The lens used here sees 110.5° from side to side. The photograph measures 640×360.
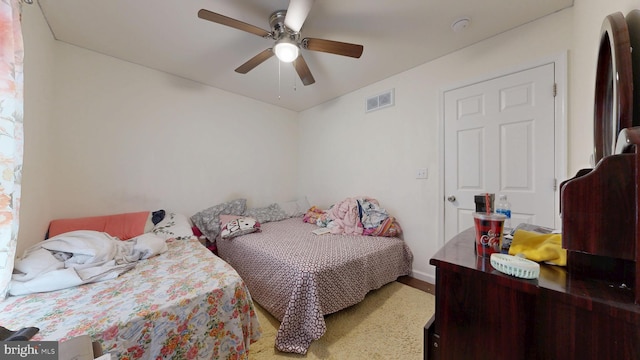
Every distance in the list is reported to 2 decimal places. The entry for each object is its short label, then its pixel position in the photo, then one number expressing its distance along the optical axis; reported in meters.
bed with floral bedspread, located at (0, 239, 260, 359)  0.97
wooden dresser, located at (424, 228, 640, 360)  0.41
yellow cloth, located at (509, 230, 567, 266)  0.60
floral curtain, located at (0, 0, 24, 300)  0.93
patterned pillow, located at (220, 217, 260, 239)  2.49
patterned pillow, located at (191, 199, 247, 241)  2.76
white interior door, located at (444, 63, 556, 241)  1.75
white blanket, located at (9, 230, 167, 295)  1.23
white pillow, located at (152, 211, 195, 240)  2.27
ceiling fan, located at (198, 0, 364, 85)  1.49
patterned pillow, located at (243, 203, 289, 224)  3.10
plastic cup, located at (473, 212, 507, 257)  0.71
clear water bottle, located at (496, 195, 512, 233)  0.98
